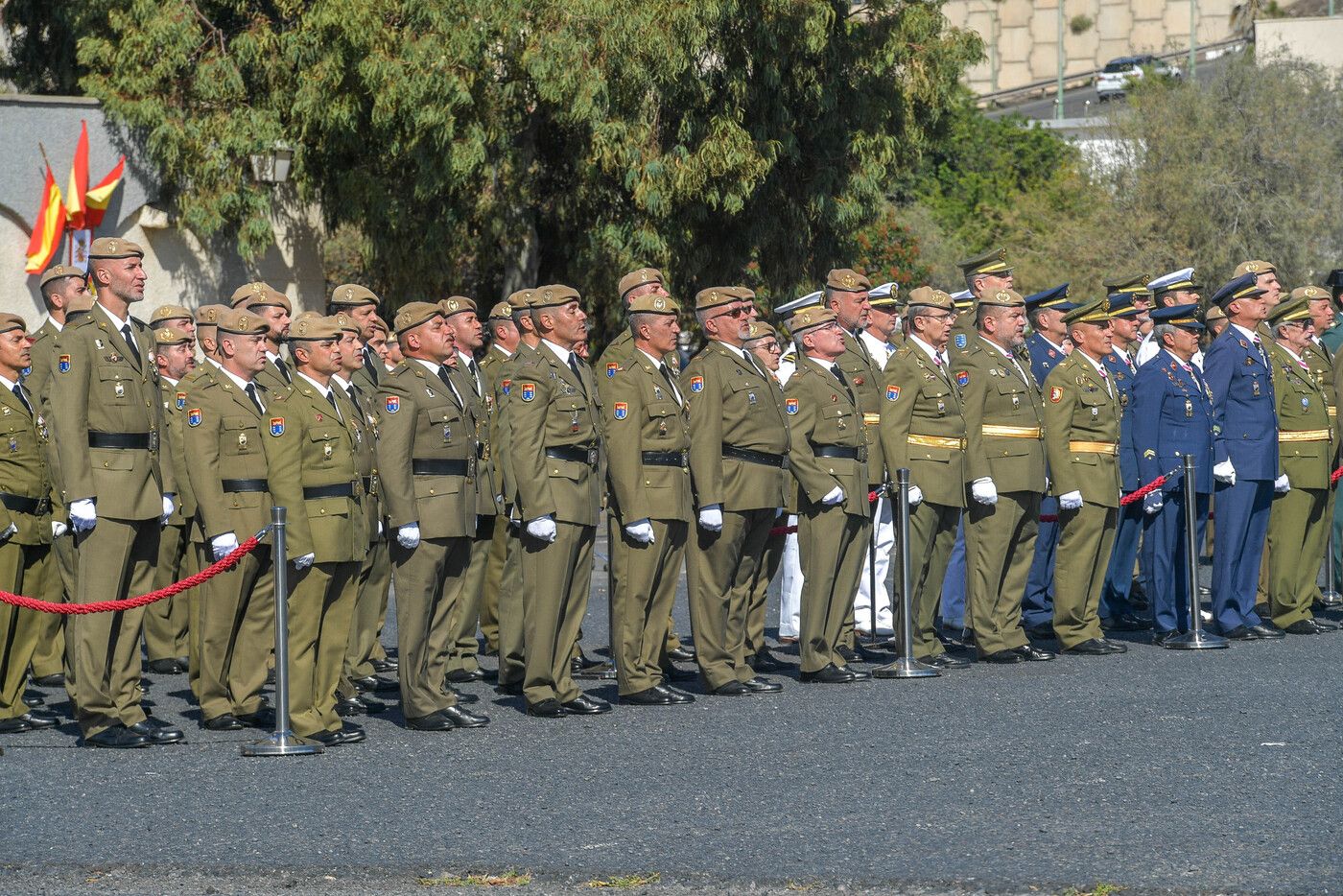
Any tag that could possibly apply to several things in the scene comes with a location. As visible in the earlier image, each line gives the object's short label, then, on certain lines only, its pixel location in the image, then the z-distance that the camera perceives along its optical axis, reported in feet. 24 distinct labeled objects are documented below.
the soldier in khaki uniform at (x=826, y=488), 65.00
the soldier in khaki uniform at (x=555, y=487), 58.59
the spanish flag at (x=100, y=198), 122.01
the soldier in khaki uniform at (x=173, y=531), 64.44
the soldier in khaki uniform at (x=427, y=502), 57.00
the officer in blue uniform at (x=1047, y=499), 77.20
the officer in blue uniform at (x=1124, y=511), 75.92
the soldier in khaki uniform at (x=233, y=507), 54.90
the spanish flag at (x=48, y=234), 121.39
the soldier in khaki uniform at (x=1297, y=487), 75.72
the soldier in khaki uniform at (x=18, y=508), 58.85
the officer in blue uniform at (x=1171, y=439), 73.67
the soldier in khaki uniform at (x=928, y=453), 68.74
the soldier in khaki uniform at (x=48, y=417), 59.06
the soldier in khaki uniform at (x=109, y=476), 55.16
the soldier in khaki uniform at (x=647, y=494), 60.64
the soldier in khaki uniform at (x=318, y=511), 54.34
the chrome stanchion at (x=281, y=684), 53.06
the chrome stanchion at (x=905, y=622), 65.77
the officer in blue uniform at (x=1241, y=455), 74.43
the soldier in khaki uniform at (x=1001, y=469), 69.31
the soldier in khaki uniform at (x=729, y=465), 62.54
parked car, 372.05
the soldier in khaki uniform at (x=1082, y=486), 70.90
